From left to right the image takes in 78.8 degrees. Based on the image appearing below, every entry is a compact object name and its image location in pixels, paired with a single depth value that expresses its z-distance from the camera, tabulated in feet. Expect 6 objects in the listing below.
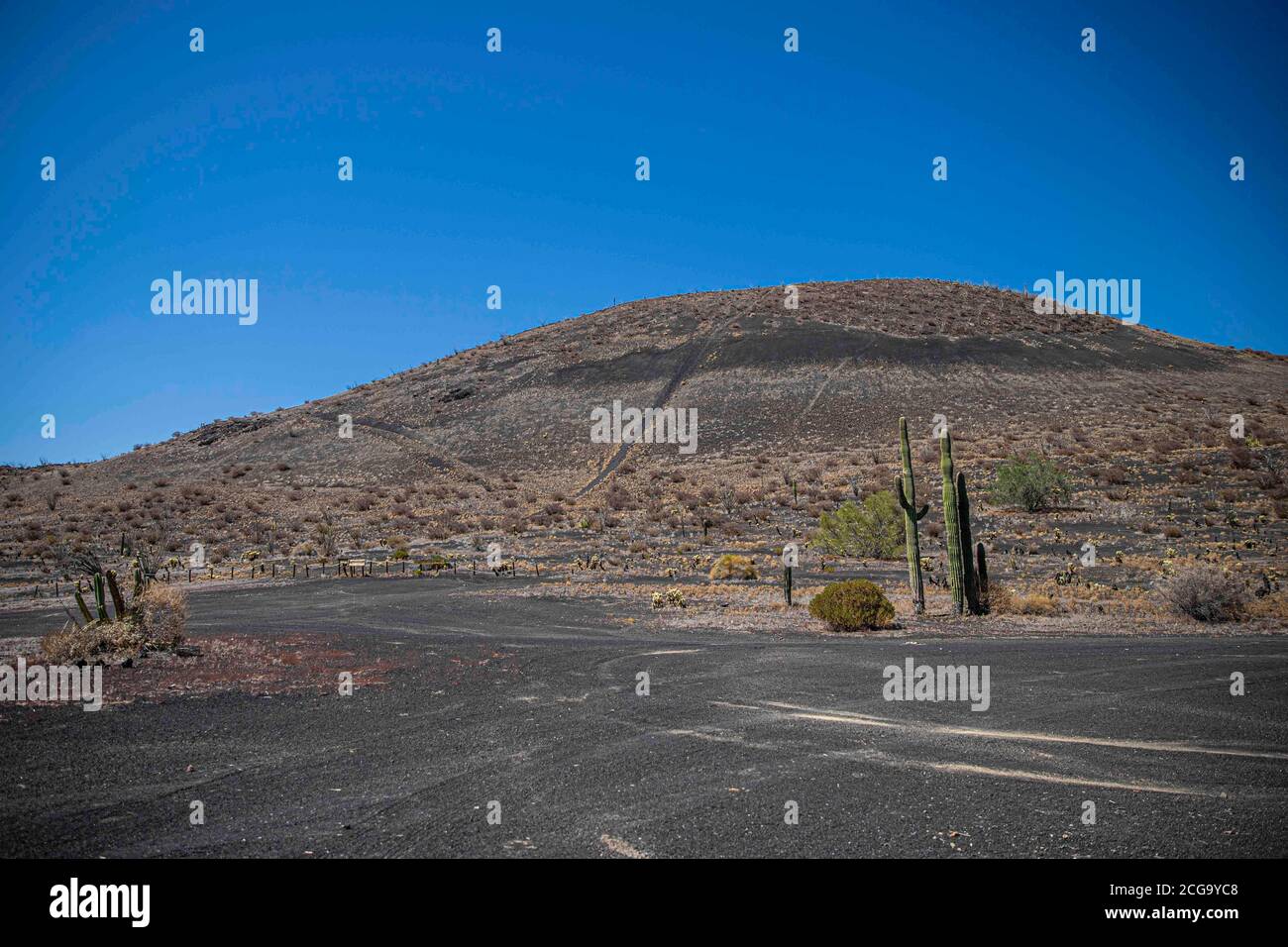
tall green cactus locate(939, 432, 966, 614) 64.54
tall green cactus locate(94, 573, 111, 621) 46.34
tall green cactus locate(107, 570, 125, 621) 44.37
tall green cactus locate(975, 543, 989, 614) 66.49
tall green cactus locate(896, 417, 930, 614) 66.85
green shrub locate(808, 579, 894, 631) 60.08
